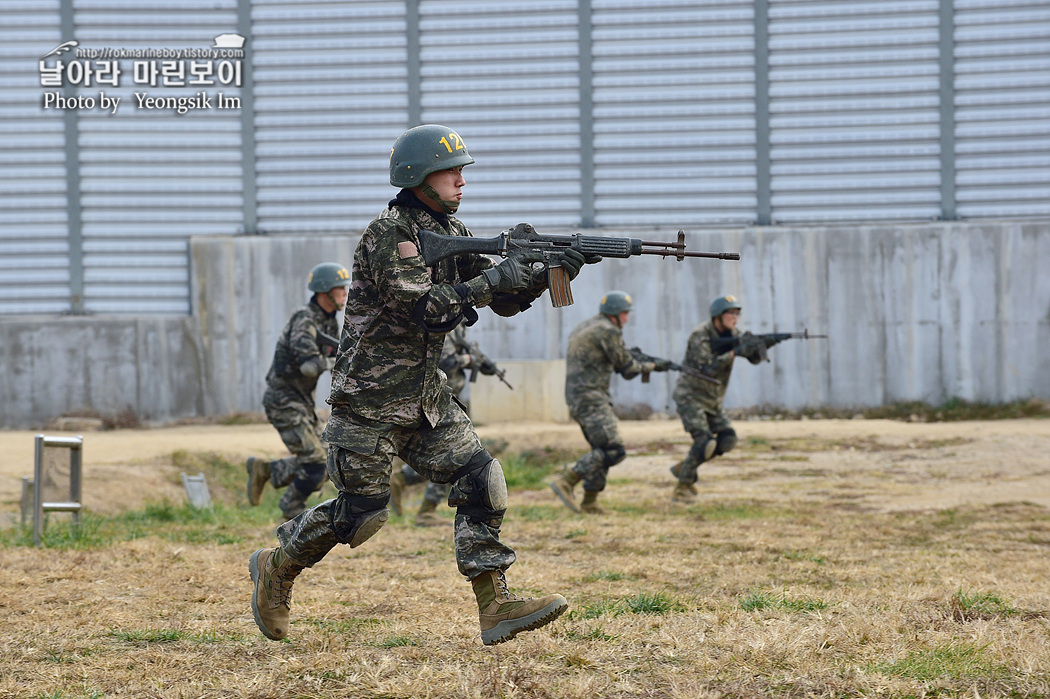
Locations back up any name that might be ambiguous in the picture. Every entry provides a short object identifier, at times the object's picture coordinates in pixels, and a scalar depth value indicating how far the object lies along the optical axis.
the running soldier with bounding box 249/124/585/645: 8.84
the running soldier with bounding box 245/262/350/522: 18.22
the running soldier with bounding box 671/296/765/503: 22.33
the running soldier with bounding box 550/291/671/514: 20.86
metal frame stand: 15.48
